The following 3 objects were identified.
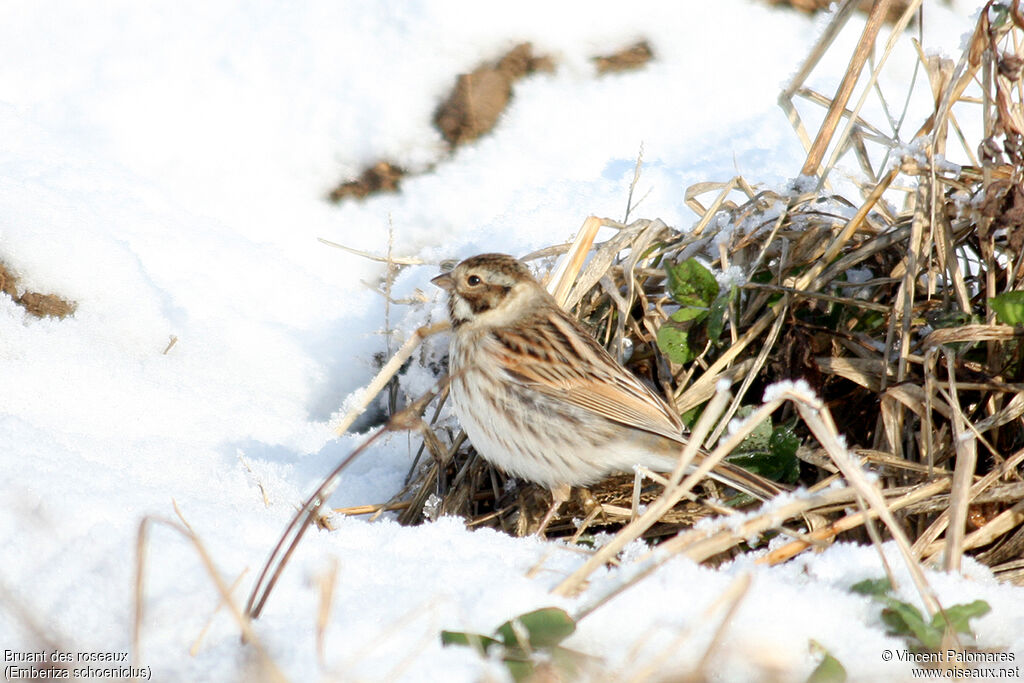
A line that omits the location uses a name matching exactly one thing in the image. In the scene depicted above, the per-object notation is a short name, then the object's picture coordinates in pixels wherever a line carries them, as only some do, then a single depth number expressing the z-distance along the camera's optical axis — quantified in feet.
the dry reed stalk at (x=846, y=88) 21.81
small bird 22.27
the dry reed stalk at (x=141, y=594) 10.70
